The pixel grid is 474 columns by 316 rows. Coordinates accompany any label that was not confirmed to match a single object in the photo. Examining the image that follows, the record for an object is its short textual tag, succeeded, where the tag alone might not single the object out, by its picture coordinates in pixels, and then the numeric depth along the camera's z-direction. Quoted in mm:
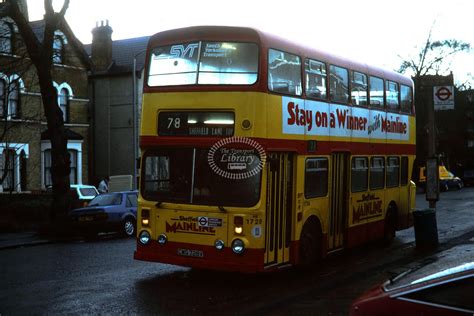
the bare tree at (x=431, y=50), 56156
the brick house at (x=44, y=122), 32000
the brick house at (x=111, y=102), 41406
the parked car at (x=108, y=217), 18875
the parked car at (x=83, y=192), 26648
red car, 4379
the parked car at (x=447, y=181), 51031
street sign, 16234
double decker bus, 9766
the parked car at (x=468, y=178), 62094
